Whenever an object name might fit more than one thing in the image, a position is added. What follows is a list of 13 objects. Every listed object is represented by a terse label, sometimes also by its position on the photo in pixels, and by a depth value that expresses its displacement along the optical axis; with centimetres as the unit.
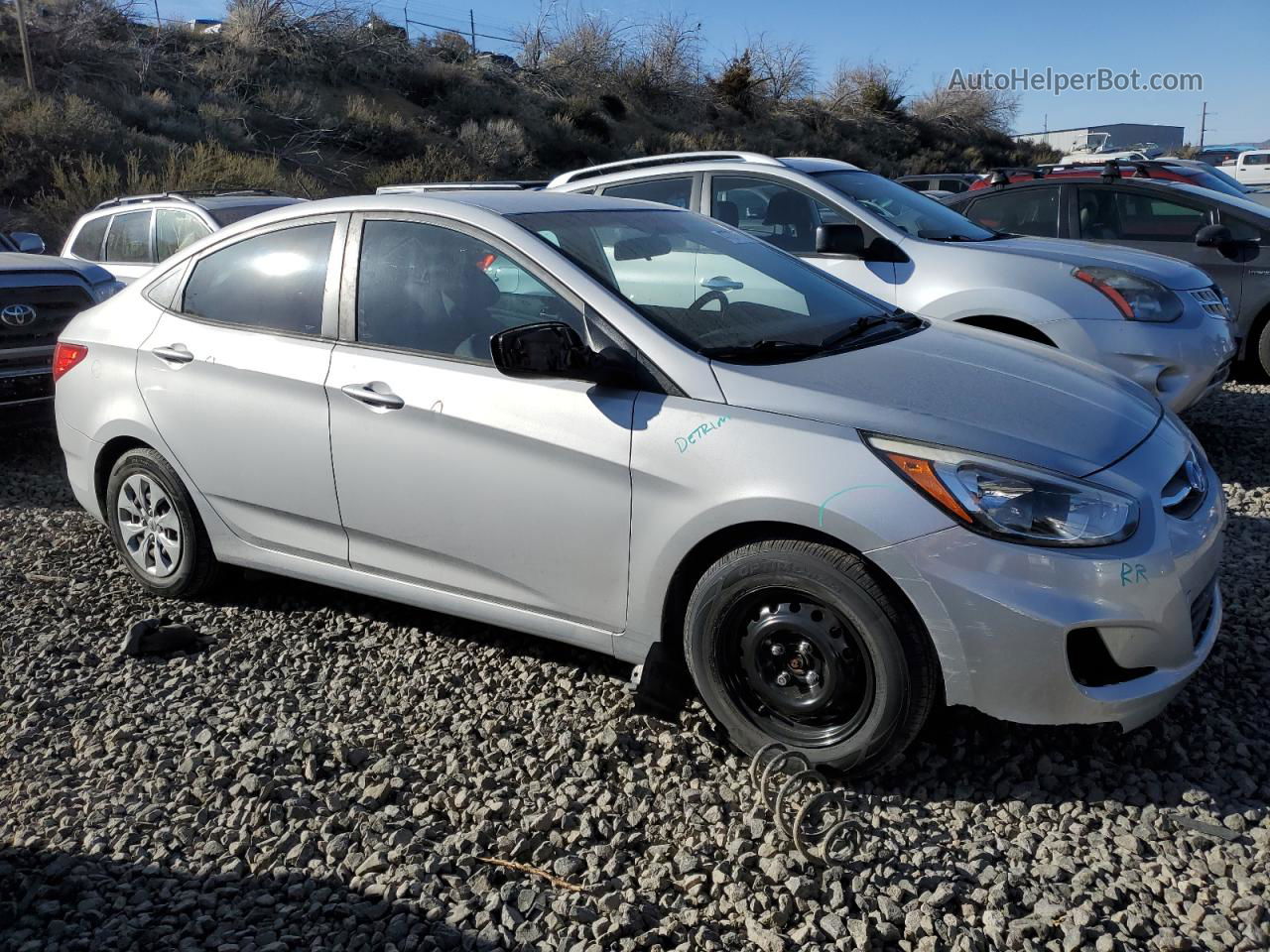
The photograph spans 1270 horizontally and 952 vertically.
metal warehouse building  6026
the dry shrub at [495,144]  3002
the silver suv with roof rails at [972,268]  619
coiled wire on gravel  301
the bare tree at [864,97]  4797
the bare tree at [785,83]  4631
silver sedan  306
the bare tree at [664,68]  4141
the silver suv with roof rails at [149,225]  900
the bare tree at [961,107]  5212
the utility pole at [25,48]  2359
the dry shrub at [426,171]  2573
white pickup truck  3575
